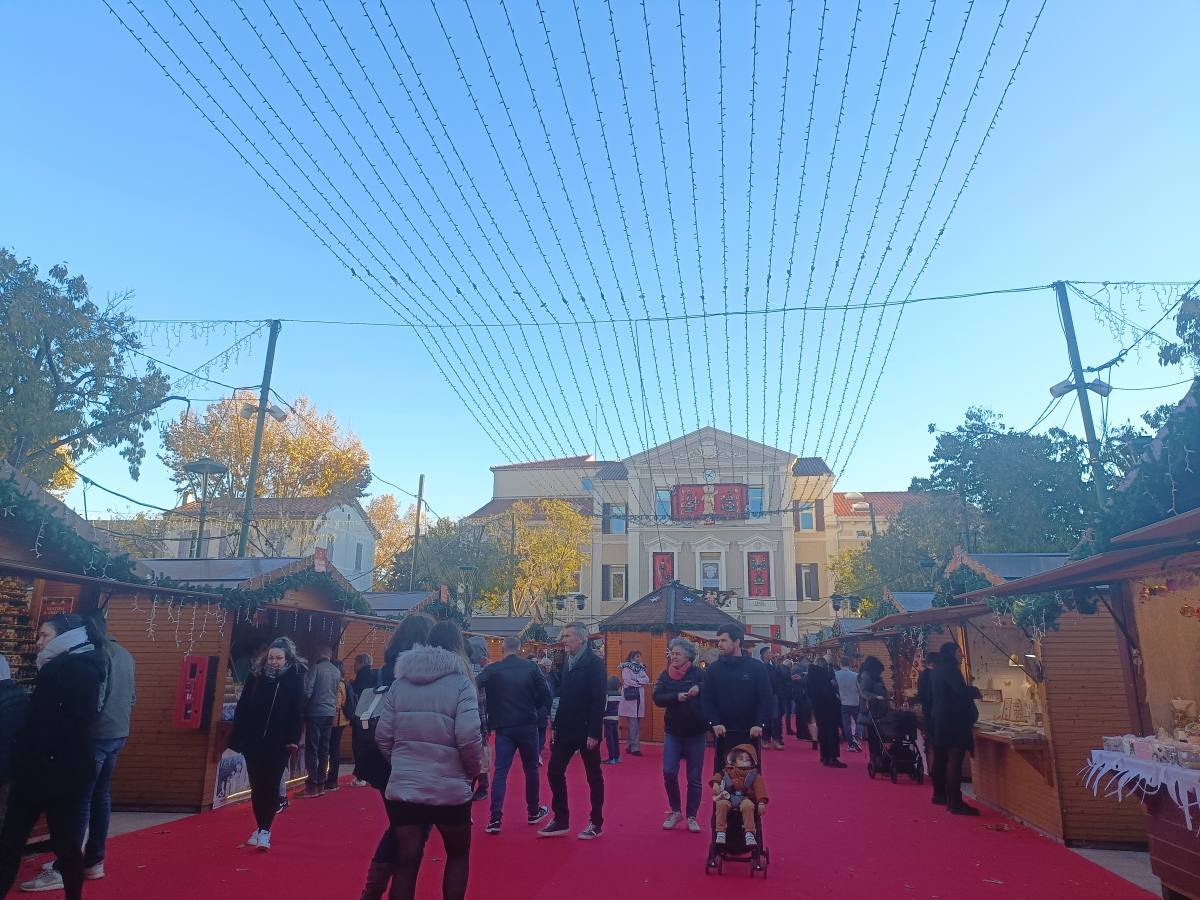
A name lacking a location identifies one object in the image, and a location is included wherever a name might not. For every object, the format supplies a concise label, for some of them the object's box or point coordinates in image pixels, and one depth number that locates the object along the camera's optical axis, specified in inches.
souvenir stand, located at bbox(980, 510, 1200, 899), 167.8
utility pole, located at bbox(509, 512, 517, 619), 1417.3
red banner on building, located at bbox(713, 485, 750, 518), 1485.0
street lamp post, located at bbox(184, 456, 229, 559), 566.9
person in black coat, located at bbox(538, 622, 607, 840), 248.8
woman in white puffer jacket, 139.1
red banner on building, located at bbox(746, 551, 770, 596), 1606.8
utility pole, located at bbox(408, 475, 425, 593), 1223.3
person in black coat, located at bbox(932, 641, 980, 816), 313.1
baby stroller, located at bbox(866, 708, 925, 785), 412.8
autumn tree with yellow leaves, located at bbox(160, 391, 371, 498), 1115.9
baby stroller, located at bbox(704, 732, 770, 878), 209.0
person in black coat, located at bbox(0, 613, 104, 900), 154.7
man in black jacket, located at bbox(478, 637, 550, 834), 254.1
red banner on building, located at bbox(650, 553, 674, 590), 1638.8
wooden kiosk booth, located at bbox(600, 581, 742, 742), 627.8
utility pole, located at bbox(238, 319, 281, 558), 528.1
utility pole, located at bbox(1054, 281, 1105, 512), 468.4
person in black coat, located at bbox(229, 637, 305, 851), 224.2
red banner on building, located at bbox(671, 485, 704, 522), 1475.1
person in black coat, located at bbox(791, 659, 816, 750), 645.3
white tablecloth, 162.6
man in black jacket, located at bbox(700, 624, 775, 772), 245.3
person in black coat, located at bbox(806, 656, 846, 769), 477.4
